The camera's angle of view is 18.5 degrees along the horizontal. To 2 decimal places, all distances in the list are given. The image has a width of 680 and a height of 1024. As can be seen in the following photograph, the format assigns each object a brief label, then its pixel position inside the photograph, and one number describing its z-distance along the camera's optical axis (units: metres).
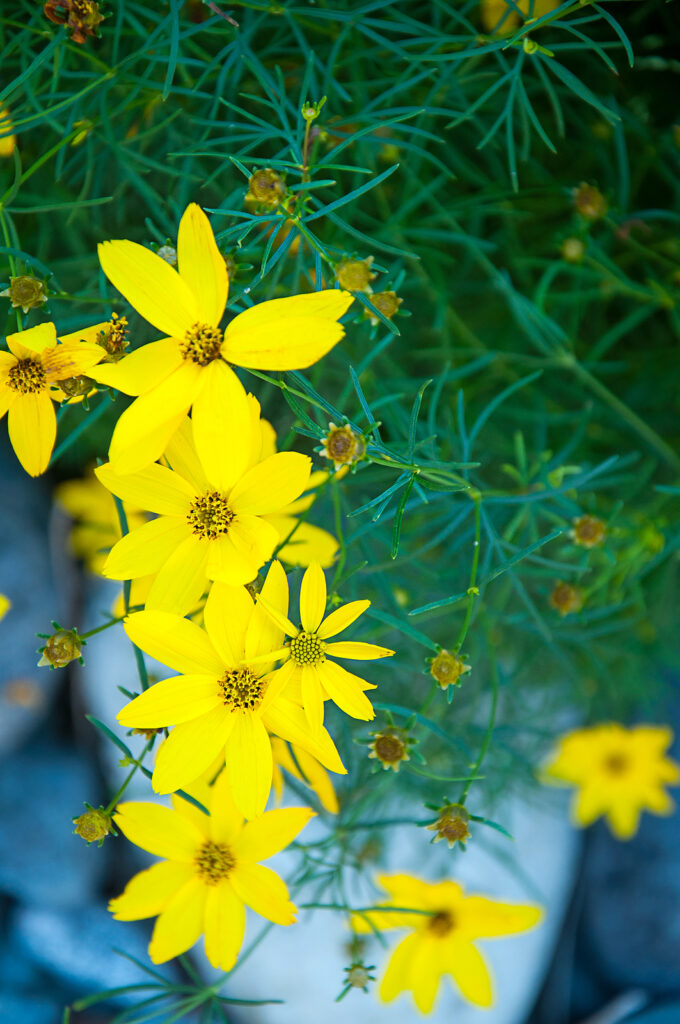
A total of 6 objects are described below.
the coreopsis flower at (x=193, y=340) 0.36
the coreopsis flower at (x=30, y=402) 0.37
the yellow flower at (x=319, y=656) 0.37
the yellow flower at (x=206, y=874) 0.39
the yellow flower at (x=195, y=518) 0.36
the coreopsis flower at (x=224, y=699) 0.36
